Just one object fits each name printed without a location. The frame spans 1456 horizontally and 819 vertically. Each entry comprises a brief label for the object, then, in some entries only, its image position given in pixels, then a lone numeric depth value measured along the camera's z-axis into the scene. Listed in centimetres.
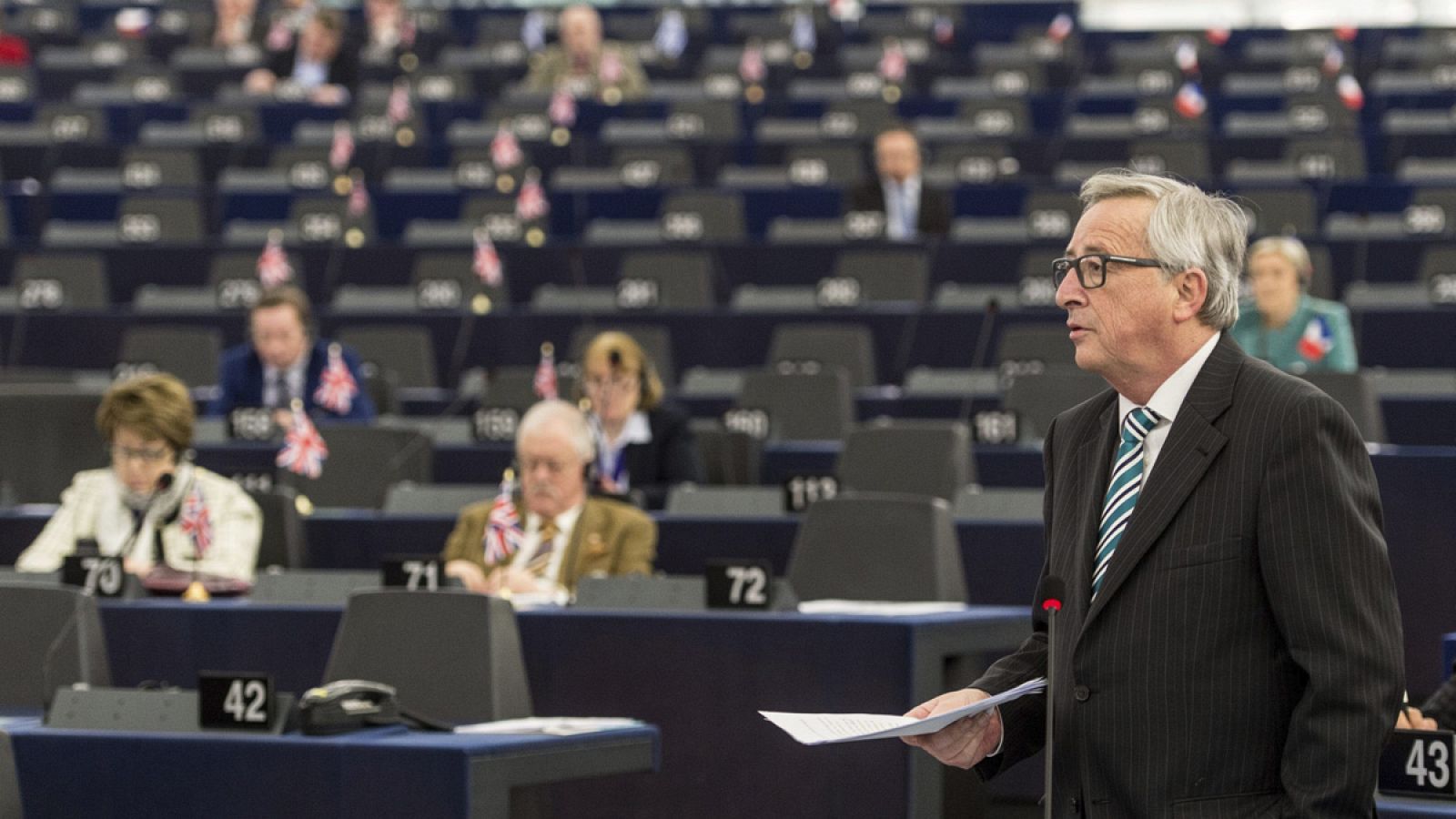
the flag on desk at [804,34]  2667
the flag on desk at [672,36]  2728
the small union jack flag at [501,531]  975
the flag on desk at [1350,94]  2218
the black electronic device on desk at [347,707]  656
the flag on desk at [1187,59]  2418
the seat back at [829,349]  1509
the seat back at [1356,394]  1140
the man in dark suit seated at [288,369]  1333
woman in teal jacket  1236
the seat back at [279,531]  1073
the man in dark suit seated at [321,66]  2461
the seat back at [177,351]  1576
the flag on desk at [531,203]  1885
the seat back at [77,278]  1755
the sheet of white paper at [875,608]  815
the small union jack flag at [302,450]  1139
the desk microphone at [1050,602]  424
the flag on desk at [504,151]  2056
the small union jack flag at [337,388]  1309
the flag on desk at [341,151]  2118
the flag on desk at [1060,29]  2652
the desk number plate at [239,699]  659
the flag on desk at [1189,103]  2201
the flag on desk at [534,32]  2771
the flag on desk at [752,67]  2497
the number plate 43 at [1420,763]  574
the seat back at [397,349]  1588
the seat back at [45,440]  1255
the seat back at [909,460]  1133
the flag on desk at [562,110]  2276
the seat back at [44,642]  807
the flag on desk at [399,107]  2294
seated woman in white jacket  994
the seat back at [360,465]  1232
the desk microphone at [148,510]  1004
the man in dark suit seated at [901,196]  1801
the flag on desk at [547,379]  1282
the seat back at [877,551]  922
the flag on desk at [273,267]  1669
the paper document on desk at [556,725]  673
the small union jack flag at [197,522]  994
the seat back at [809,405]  1378
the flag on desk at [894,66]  2467
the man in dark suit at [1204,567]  400
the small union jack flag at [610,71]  2372
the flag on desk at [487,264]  1643
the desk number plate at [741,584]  823
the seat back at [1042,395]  1301
